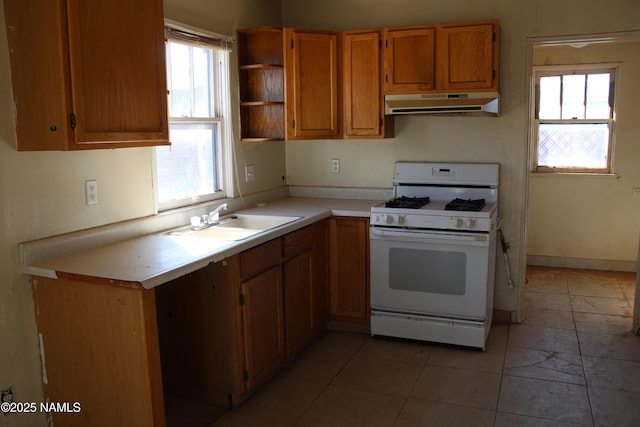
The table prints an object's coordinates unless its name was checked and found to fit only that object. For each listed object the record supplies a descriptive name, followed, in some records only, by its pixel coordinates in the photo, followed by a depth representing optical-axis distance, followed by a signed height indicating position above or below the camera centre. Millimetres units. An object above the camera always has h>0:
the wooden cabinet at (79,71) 2094 +274
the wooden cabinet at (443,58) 3602 +508
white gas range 3449 -849
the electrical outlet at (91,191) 2602 -235
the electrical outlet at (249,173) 3944 -243
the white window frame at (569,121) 5215 +122
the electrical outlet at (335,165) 4383 -222
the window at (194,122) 3193 +102
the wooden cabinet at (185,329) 2176 -899
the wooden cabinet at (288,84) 3773 +368
